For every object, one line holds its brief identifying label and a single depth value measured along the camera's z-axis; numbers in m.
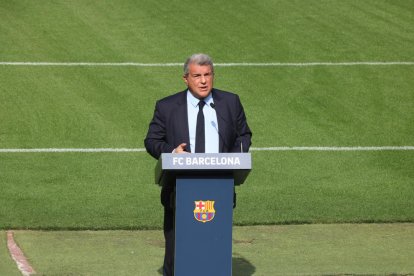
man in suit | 18.05
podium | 16.61
